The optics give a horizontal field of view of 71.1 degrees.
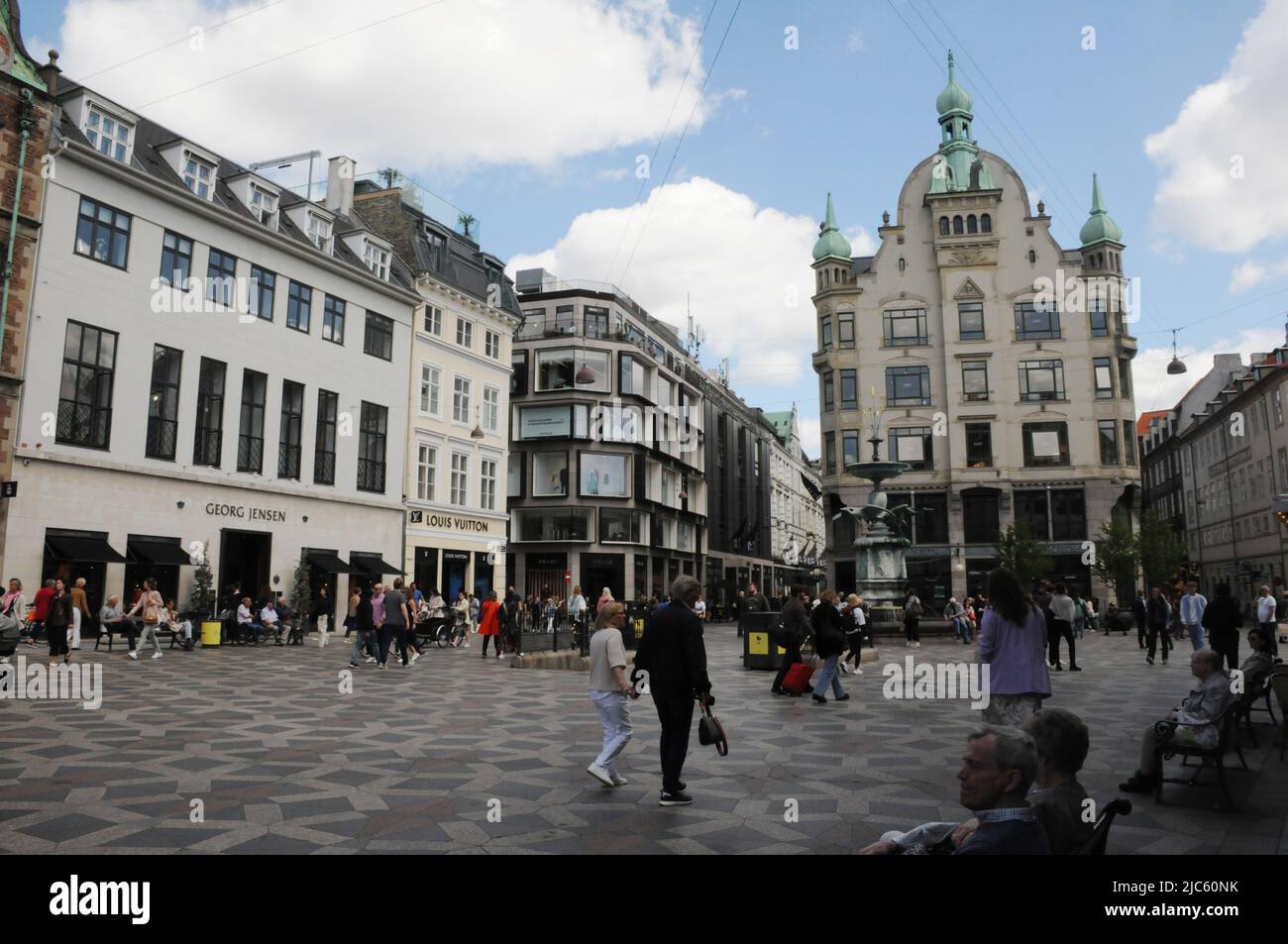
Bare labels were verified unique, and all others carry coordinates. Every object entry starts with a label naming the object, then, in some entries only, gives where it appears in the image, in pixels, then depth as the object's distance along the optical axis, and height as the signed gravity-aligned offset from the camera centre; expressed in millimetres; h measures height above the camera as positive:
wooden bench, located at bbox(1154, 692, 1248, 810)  7191 -1311
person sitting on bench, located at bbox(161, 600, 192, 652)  24219 -908
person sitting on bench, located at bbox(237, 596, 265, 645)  27312 -973
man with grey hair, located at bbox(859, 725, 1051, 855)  3346 -826
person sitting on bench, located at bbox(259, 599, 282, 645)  28406 -885
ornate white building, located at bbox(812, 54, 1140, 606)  53344 +13291
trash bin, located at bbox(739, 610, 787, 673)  20656 -1182
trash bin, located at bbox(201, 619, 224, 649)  25719 -1140
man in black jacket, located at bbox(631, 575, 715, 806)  7371 -697
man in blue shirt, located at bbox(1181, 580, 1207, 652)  19031 -408
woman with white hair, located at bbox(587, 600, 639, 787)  8070 -870
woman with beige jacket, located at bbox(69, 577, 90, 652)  20281 -219
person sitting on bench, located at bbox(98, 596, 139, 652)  21484 -700
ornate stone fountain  31906 +1223
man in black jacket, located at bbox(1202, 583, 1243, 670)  14352 -493
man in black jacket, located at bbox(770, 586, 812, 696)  15969 -628
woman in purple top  7543 -521
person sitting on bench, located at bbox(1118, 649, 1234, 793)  7480 -1108
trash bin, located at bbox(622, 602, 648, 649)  26141 -1068
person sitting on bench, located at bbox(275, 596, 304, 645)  28953 -1034
